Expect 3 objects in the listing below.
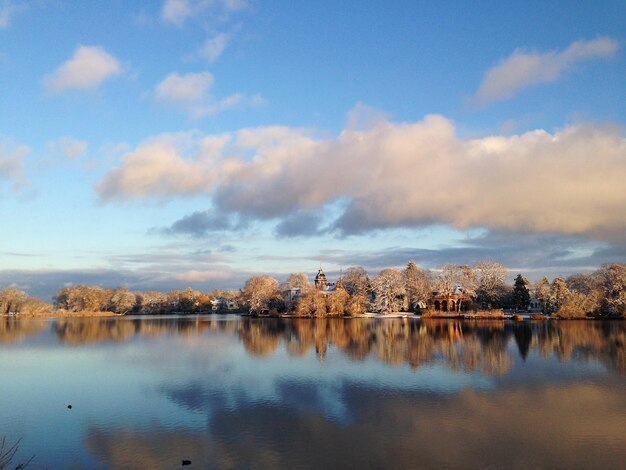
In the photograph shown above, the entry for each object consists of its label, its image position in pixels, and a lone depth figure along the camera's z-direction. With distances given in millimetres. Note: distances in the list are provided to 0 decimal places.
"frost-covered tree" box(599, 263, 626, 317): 73938
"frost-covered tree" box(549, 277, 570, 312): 77688
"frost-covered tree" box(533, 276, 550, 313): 81938
